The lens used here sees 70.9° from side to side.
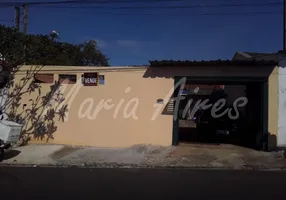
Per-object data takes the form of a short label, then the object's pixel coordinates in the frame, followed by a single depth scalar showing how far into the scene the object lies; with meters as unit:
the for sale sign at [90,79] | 8.43
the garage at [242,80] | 7.94
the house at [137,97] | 8.00
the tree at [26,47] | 8.07
